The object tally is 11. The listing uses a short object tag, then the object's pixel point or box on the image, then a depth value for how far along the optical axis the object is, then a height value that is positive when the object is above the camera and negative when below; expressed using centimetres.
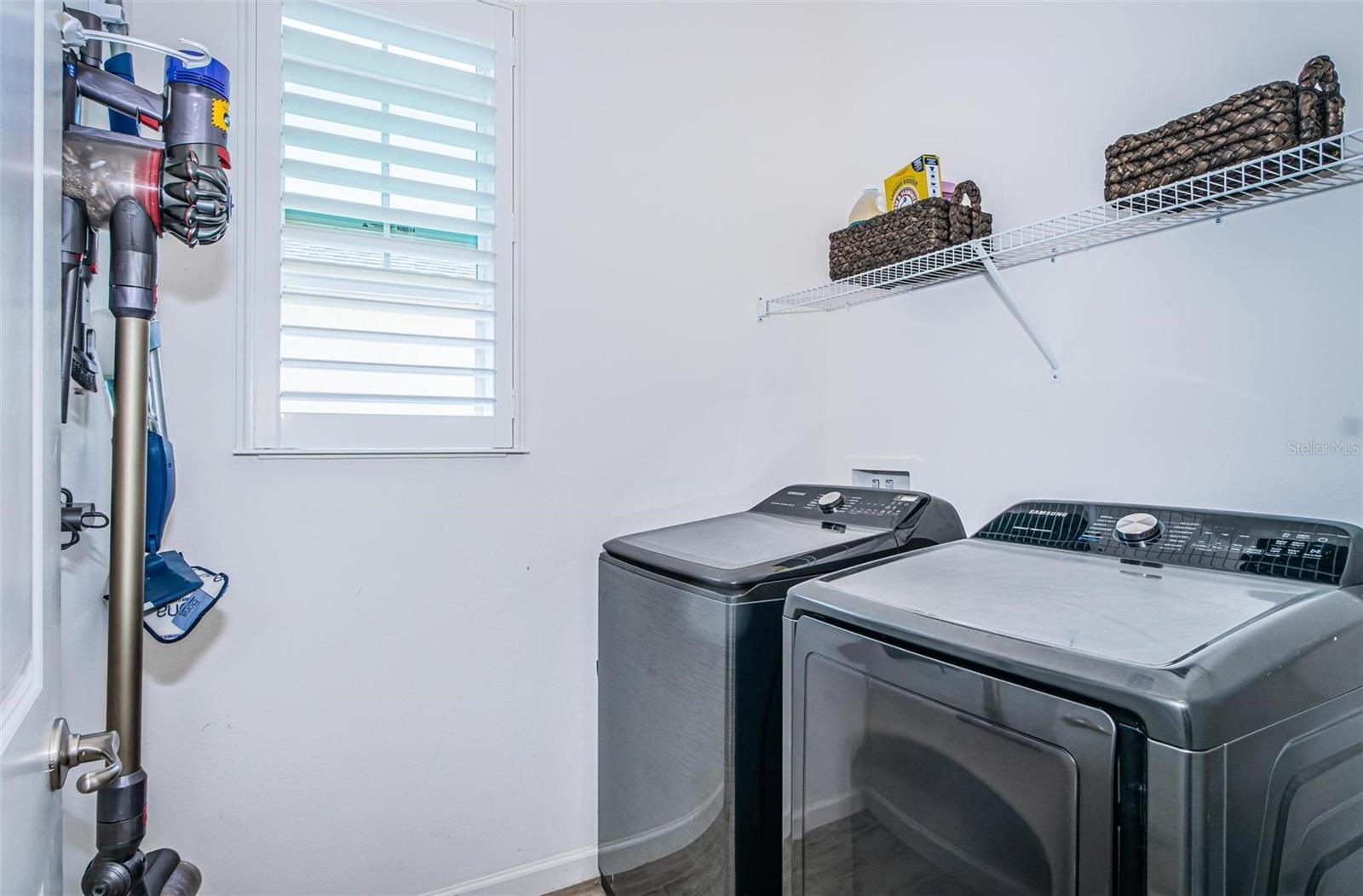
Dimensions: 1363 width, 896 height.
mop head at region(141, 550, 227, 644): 124 -29
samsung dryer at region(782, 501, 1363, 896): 73 -32
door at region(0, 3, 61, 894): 48 +1
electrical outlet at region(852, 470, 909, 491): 208 -8
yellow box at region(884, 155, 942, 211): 176 +69
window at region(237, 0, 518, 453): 154 +53
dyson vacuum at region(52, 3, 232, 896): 89 +22
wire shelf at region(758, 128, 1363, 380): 114 +47
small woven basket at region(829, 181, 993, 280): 167 +55
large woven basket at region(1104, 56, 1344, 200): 110 +53
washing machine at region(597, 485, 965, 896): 134 -46
